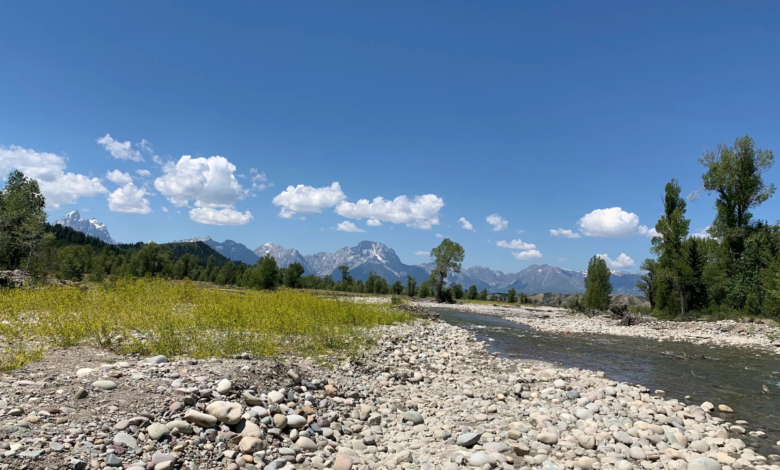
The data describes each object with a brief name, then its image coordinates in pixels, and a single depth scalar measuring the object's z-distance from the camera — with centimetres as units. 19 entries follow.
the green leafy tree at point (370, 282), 12774
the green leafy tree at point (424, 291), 9222
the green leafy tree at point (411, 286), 10762
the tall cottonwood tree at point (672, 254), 3891
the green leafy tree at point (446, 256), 8381
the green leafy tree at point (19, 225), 4094
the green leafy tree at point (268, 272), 6764
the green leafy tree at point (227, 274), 11281
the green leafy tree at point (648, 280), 4572
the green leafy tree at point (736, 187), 3769
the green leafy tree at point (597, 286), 5344
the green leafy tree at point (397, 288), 11234
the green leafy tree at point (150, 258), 9125
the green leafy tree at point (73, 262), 5918
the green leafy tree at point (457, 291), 9423
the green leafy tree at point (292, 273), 9306
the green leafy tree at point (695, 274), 3894
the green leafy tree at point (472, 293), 11604
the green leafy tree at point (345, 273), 13323
